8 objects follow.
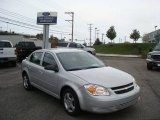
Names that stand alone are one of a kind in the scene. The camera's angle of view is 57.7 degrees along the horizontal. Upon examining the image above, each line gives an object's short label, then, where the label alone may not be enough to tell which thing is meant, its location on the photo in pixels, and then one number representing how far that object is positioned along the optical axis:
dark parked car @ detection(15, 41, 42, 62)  11.91
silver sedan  3.08
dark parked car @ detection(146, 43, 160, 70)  8.61
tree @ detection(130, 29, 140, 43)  44.99
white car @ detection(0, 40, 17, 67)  8.95
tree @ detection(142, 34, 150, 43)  61.52
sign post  13.90
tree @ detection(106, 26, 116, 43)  43.85
